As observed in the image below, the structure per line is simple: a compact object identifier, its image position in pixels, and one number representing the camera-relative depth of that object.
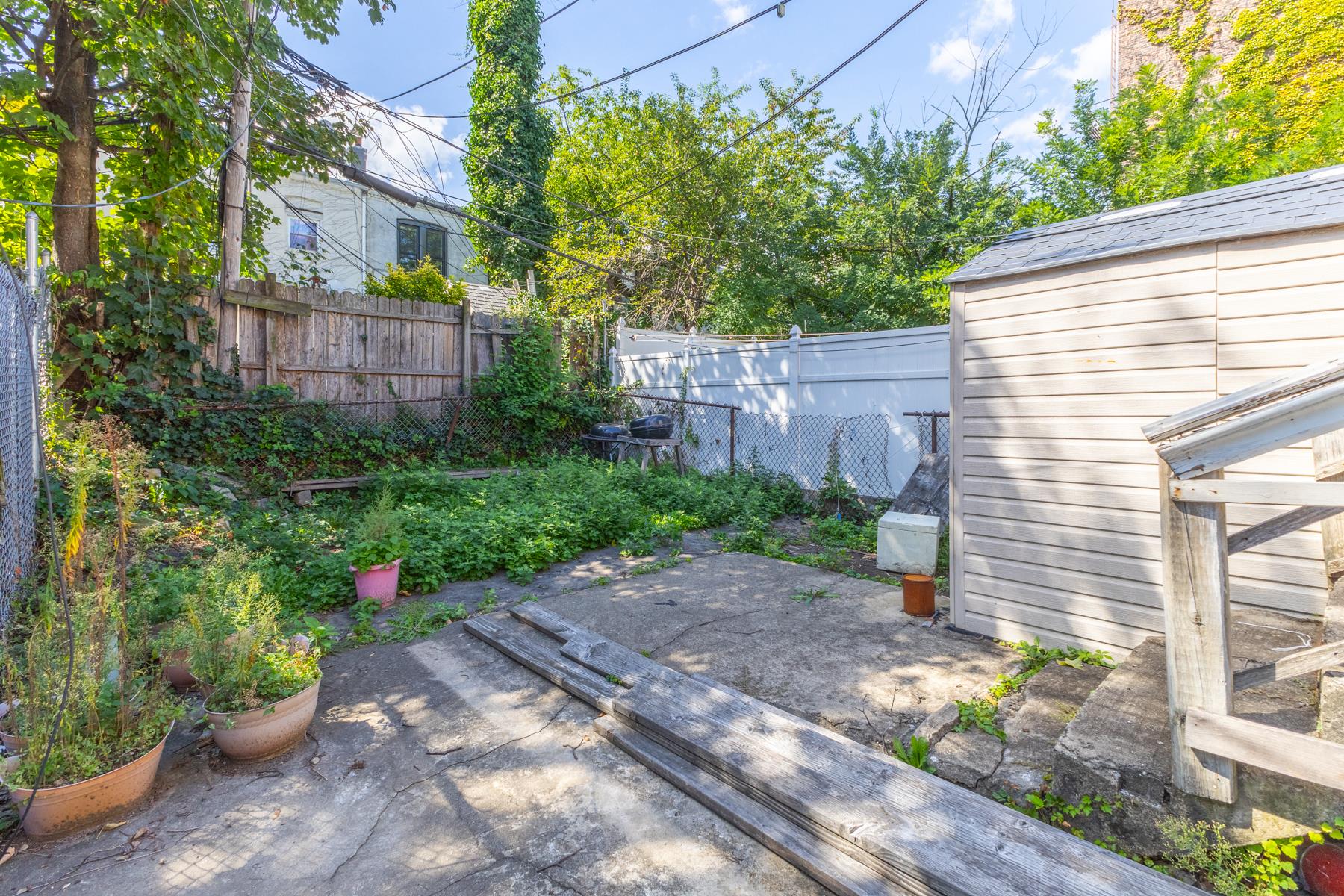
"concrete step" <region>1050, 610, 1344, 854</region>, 1.60
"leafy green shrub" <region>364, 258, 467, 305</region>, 8.17
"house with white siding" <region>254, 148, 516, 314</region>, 13.30
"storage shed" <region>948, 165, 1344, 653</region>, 2.43
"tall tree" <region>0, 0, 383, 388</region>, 4.92
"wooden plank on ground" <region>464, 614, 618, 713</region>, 2.68
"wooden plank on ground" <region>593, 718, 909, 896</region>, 1.60
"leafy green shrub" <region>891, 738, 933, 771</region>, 2.13
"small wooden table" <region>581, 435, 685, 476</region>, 7.35
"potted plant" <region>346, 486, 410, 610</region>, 3.88
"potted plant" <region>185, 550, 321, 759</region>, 2.21
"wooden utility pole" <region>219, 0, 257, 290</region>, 6.05
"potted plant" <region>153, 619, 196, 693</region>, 2.32
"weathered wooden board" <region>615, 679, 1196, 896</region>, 1.50
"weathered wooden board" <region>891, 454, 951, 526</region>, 5.38
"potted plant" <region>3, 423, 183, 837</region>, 1.85
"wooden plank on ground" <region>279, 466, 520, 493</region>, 6.00
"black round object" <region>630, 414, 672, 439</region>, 7.86
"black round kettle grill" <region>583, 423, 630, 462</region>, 8.16
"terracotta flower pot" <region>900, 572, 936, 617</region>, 3.55
